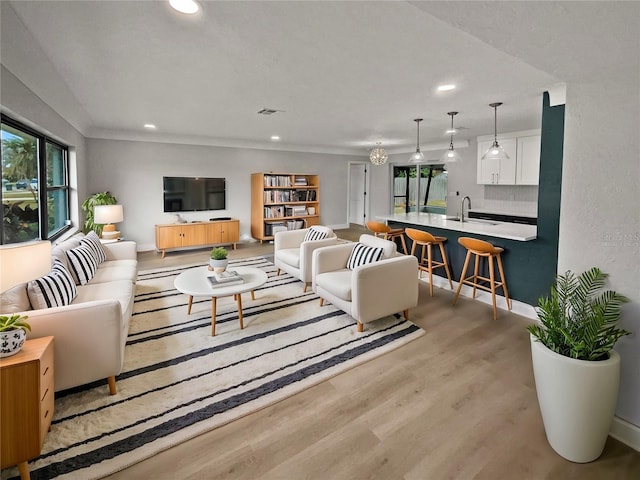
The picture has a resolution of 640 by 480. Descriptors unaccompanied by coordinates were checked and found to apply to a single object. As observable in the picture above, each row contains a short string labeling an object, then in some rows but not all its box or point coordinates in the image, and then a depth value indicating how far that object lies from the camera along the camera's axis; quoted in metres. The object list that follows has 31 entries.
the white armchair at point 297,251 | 4.24
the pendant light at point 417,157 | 4.73
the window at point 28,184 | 2.80
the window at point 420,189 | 7.97
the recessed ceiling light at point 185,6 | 1.82
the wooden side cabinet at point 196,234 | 6.17
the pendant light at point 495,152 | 4.04
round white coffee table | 3.05
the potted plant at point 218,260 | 3.39
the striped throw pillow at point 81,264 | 3.11
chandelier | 6.33
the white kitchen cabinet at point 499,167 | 6.01
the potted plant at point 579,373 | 1.64
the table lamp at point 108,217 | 4.69
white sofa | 1.98
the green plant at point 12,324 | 1.65
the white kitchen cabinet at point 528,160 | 5.66
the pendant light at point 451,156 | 4.53
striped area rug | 1.81
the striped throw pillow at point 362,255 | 3.50
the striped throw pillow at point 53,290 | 2.14
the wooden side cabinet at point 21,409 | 1.51
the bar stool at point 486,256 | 3.51
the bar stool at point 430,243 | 4.14
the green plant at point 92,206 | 5.13
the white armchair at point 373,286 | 3.00
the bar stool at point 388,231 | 4.88
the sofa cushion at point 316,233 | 4.62
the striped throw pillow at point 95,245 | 3.65
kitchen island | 3.43
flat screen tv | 6.61
